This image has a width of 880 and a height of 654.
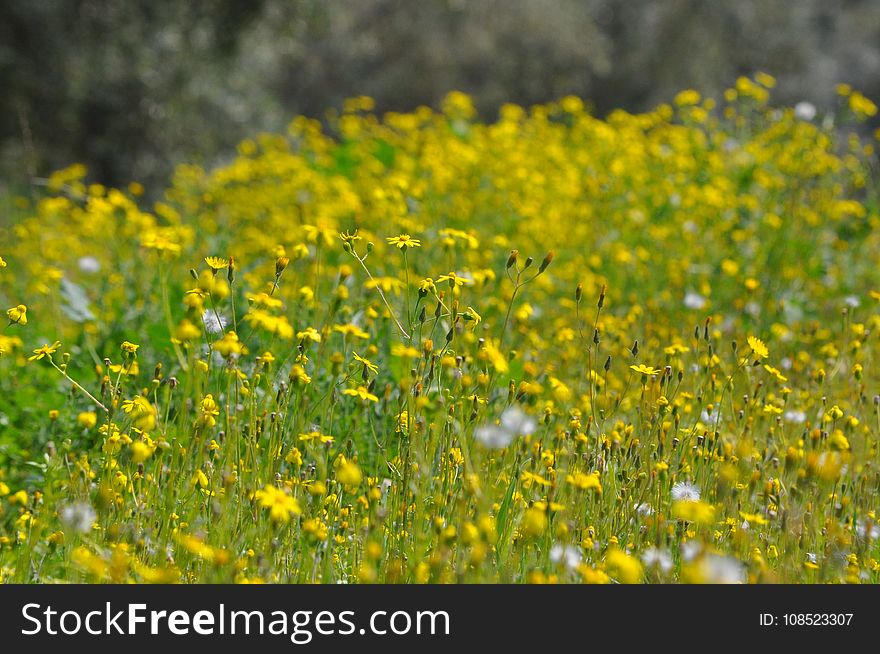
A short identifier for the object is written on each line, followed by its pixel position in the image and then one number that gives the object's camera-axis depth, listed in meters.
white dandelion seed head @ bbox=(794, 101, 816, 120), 10.70
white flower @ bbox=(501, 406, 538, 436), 4.37
